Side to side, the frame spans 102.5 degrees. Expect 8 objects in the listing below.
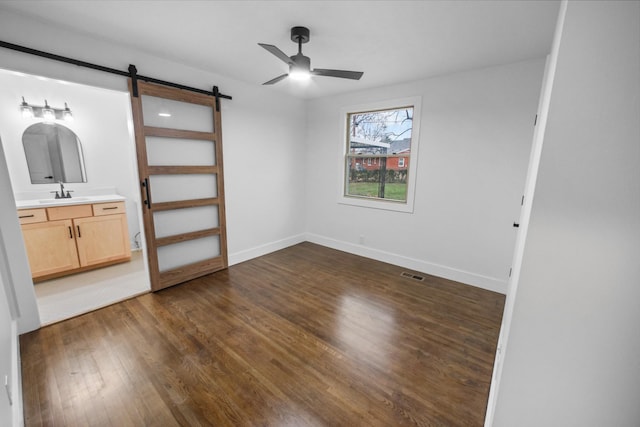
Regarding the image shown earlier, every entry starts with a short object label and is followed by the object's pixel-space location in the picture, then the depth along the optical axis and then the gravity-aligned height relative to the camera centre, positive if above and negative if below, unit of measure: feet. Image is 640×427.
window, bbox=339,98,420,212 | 12.14 +0.87
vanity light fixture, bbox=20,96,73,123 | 11.18 +2.33
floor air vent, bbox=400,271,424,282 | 11.59 -4.67
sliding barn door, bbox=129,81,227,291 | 9.50 -0.58
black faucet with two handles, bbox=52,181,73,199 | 12.05 -1.42
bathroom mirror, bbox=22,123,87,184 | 11.66 +0.49
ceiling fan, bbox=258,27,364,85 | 7.04 +2.91
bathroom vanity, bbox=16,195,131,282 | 10.34 -2.99
